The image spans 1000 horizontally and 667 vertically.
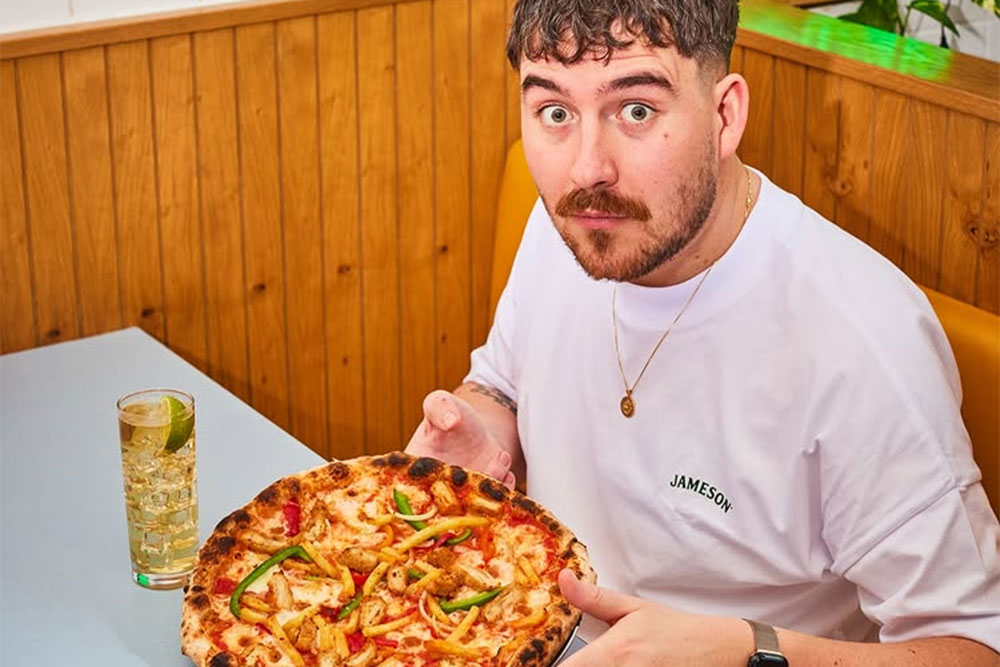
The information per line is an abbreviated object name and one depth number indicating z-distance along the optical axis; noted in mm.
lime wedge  1791
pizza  1601
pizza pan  1604
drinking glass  1788
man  1734
